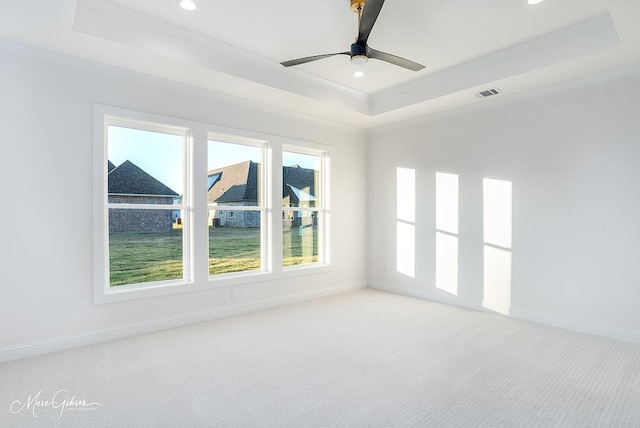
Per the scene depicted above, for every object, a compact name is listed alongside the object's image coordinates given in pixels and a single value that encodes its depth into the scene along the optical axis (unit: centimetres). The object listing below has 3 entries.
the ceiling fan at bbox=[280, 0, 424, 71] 246
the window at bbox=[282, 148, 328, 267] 518
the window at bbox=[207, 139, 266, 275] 439
